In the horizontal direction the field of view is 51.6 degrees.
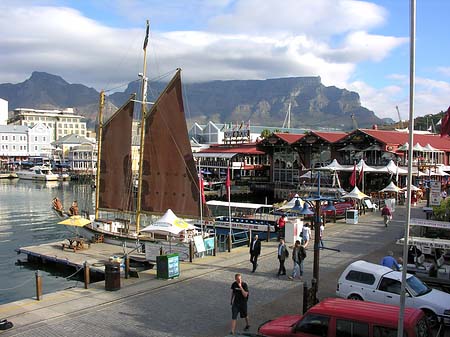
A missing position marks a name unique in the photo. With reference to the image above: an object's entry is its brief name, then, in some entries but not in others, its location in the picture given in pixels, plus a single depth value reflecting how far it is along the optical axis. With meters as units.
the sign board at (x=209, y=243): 25.48
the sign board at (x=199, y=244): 24.66
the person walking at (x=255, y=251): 20.78
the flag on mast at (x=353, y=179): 46.51
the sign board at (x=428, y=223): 20.38
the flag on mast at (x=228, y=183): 30.02
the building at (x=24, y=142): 156.12
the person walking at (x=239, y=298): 13.78
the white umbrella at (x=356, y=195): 42.89
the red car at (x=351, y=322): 10.30
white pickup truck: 13.90
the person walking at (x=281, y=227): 29.97
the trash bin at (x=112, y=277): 18.36
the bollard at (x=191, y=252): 23.77
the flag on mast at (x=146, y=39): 36.98
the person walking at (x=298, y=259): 19.56
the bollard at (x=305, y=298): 14.72
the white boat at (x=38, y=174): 119.24
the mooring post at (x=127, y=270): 20.50
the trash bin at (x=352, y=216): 36.62
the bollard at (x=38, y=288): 17.14
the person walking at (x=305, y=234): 26.87
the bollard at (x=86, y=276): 18.64
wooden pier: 26.61
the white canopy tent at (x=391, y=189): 49.70
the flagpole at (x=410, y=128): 9.42
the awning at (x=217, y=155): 88.73
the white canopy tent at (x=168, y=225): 23.73
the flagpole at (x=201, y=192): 29.29
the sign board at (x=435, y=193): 33.20
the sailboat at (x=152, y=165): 32.06
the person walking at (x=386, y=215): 34.69
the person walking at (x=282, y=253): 20.05
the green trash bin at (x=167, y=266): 19.86
